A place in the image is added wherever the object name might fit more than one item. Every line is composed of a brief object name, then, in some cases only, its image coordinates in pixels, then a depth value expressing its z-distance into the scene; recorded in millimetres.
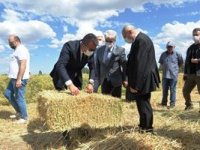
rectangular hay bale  3393
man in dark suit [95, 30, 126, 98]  4377
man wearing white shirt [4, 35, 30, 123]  4869
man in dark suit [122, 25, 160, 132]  3328
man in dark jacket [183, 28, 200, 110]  5289
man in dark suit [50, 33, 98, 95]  3555
